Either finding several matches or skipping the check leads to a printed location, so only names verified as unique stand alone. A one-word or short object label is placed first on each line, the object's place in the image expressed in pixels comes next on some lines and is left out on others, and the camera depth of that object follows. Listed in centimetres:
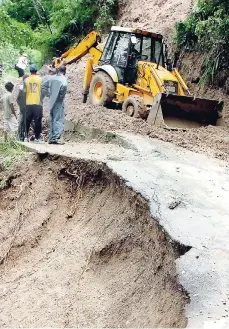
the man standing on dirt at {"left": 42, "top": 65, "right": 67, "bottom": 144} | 1028
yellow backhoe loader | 1251
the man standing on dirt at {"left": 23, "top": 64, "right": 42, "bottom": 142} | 1023
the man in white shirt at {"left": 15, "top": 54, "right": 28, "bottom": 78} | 1739
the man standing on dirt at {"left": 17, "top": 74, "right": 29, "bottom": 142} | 1038
